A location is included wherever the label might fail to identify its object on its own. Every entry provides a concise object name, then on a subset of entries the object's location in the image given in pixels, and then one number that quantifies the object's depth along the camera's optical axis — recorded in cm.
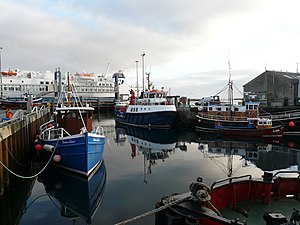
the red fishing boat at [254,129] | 2537
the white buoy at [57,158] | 1269
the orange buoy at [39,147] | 1393
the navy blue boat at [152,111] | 3222
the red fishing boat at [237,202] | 487
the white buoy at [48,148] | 1283
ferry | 6309
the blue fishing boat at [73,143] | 1188
